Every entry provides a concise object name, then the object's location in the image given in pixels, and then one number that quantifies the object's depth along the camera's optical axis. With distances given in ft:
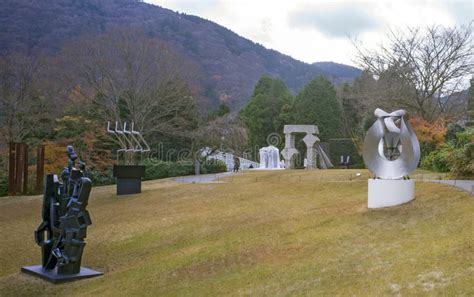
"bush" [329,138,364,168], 126.31
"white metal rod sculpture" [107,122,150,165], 92.79
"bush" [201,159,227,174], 109.50
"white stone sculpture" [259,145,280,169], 119.65
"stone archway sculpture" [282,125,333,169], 104.32
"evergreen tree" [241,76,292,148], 177.58
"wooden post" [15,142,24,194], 75.71
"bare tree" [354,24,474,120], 80.38
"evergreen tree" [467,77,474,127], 82.64
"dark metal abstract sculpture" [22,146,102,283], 32.30
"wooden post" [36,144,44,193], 77.88
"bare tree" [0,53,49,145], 89.81
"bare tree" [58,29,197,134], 100.83
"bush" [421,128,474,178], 50.03
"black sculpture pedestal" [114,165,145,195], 69.51
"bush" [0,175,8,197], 80.74
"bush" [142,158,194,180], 99.30
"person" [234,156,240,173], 105.02
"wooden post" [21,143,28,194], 76.02
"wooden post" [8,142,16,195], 76.32
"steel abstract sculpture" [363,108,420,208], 37.70
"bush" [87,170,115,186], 92.32
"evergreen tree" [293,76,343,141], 153.99
